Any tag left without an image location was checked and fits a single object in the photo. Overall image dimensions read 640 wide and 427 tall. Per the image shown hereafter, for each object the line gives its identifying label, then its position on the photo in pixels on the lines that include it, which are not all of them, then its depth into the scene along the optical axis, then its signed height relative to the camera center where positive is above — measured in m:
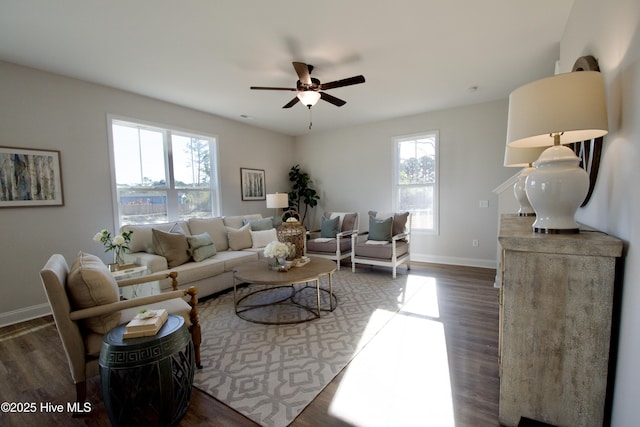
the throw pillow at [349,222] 5.19 -0.51
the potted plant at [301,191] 6.27 +0.10
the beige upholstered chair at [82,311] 1.52 -0.65
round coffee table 2.71 -1.05
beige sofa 3.21 -0.70
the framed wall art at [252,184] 5.41 +0.25
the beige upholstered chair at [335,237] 4.74 -0.76
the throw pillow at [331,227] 5.07 -0.59
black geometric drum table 1.40 -0.94
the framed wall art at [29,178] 2.87 +0.23
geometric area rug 1.74 -1.27
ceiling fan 2.65 +1.12
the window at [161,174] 3.78 +0.37
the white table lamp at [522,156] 2.01 +0.27
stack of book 1.48 -0.70
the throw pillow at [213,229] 4.02 -0.48
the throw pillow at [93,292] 1.61 -0.55
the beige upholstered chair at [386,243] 4.21 -0.78
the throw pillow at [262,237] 4.37 -0.66
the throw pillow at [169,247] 3.29 -0.60
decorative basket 3.96 -0.57
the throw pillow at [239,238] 4.19 -0.64
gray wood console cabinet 1.17 -0.60
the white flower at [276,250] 2.90 -0.58
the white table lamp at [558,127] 1.19 +0.29
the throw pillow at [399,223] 4.61 -0.48
